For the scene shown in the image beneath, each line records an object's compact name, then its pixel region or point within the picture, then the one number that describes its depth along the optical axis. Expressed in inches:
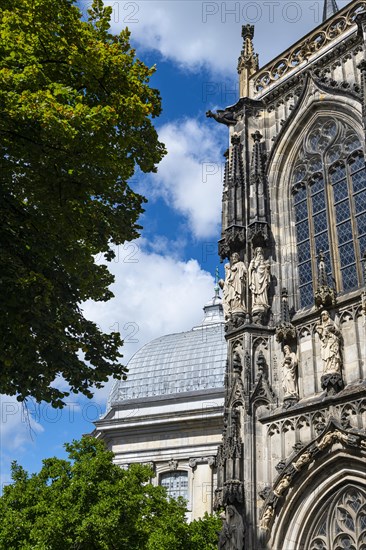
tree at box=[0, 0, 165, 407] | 395.2
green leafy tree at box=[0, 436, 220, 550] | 724.0
